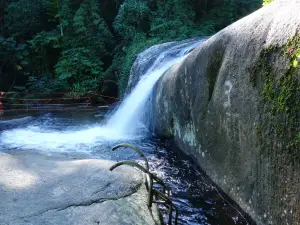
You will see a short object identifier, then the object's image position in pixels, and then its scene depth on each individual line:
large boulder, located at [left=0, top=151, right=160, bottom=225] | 2.22
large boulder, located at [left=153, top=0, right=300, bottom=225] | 2.87
